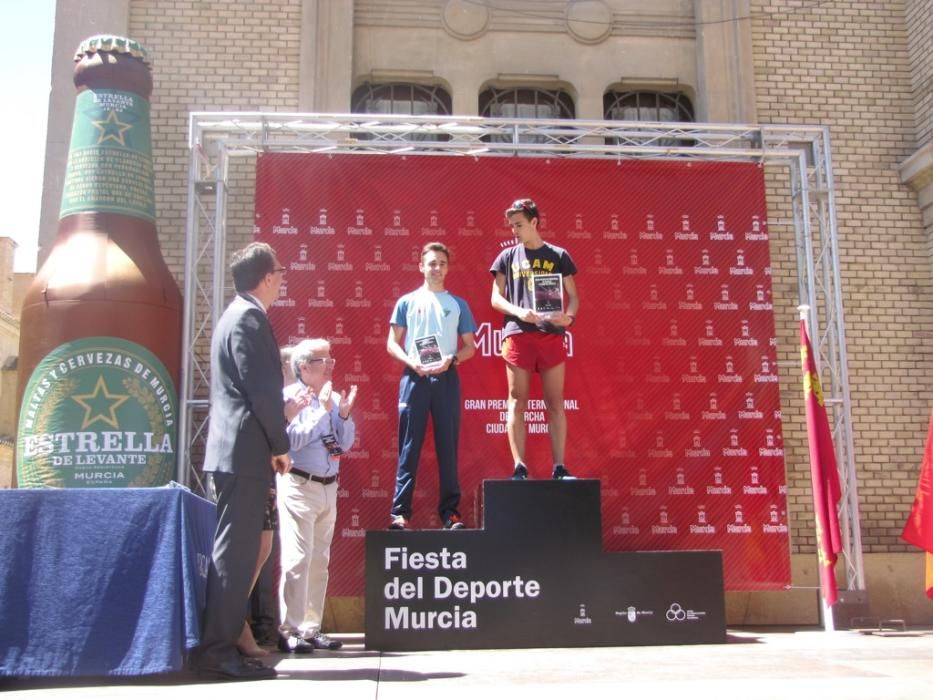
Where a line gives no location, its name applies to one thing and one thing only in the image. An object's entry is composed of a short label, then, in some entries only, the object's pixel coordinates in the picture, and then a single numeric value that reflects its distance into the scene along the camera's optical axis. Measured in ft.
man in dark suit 12.62
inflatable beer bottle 21.12
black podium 17.63
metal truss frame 23.08
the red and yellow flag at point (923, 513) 22.47
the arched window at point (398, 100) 28.60
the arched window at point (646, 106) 29.30
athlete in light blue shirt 19.58
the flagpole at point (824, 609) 21.44
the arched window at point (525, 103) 29.04
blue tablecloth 12.55
